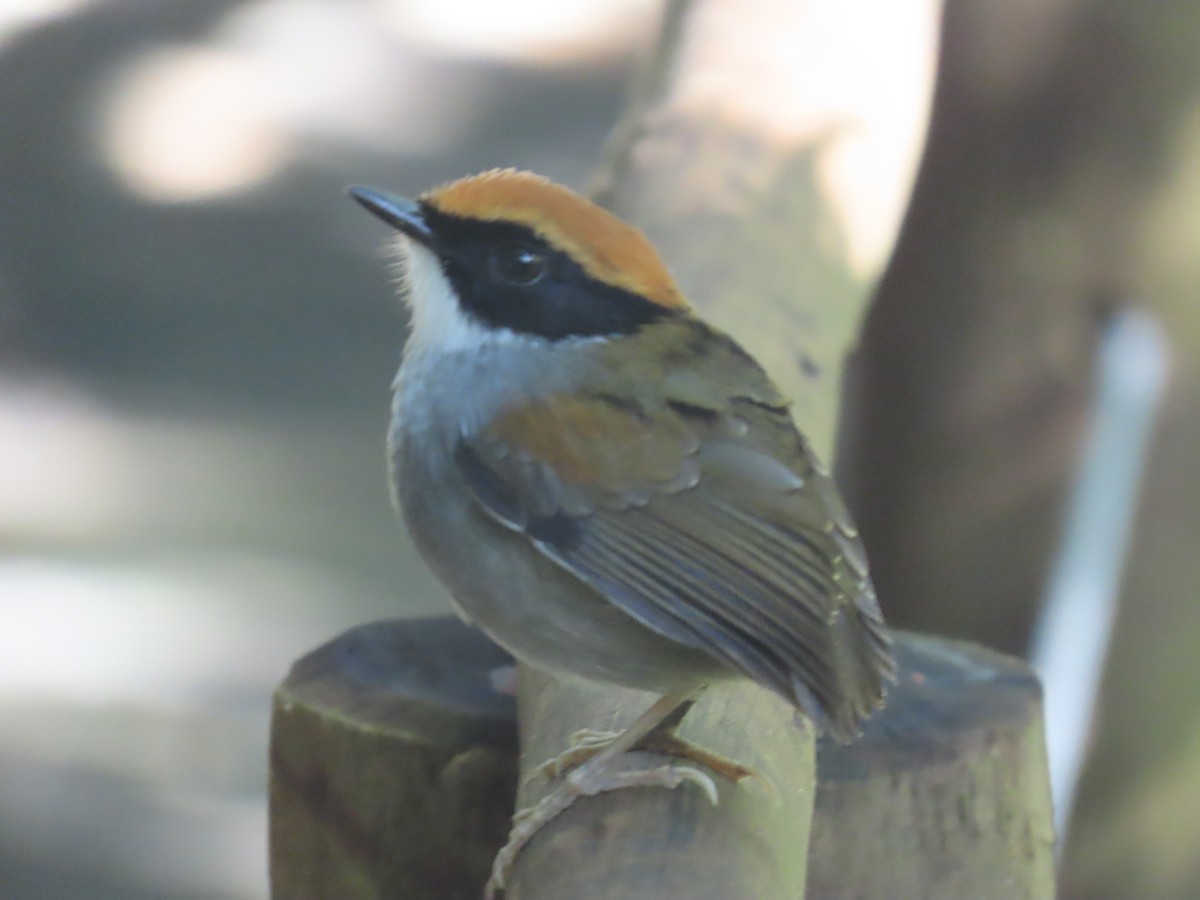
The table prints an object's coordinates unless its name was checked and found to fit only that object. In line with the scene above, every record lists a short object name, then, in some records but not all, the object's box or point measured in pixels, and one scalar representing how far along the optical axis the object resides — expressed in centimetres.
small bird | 490
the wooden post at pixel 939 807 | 526
